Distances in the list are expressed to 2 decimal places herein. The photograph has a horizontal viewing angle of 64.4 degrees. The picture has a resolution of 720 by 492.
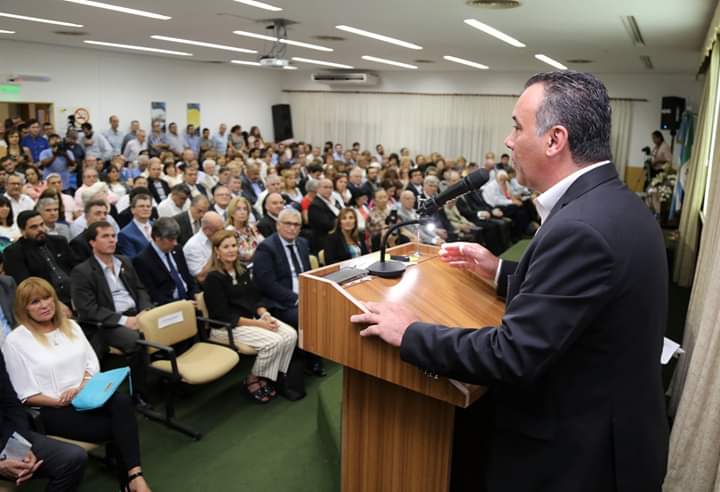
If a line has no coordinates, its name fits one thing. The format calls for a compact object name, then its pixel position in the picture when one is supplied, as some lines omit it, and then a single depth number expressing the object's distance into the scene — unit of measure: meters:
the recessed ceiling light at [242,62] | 14.57
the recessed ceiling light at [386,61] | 12.38
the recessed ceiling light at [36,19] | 7.98
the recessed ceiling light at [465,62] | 11.85
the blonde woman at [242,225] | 5.43
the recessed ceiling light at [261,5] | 6.35
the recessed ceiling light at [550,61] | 10.95
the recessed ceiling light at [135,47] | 11.25
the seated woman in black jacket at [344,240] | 5.40
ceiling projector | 8.65
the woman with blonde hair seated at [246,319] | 3.97
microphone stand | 1.78
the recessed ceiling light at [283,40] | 9.07
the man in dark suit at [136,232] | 5.22
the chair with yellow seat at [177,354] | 3.48
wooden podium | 1.53
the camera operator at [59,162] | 9.83
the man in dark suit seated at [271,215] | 5.92
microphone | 1.81
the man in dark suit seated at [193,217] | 5.87
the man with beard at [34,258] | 4.41
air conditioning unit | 16.27
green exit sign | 11.28
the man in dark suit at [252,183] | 8.80
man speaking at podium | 1.10
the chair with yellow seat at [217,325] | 3.92
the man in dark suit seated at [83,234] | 5.00
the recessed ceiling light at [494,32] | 7.14
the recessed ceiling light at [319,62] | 13.13
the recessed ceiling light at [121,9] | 6.82
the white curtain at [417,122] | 15.36
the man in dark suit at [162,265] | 4.40
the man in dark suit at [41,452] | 2.46
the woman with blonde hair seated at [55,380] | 2.75
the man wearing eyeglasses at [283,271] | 4.43
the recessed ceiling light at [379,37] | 8.09
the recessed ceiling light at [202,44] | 10.12
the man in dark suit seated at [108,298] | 3.76
